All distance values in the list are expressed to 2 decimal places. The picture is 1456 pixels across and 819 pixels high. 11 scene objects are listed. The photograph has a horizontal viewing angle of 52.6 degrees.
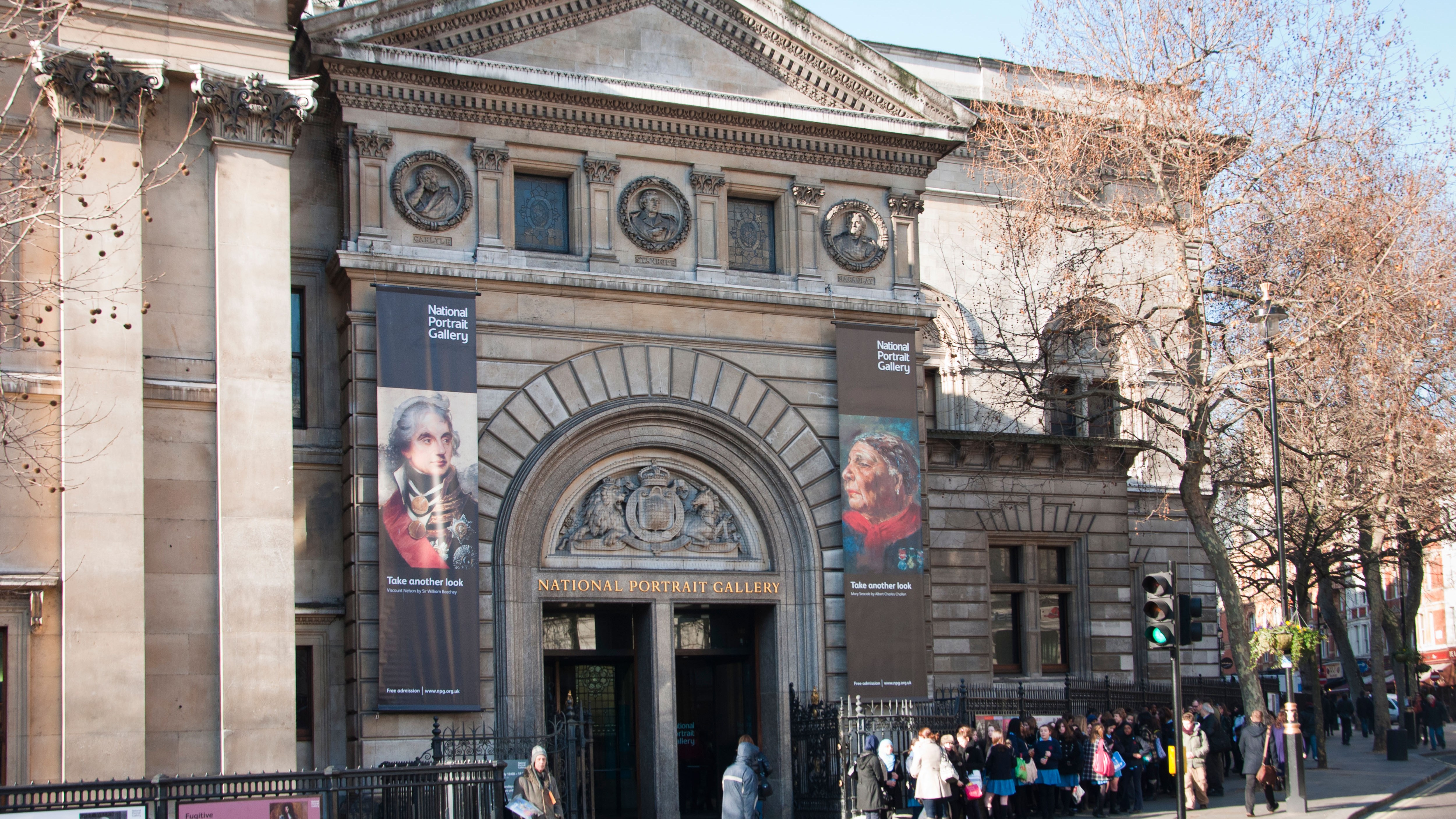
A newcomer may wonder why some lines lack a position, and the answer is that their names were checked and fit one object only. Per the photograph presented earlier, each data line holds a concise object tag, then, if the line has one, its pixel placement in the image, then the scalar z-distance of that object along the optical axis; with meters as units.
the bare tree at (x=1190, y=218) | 29.30
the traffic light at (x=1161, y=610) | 20.09
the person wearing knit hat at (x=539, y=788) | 17.89
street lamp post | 25.20
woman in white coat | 22.75
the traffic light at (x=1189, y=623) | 20.78
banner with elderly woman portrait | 27.36
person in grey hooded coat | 20.67
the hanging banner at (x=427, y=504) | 23.70
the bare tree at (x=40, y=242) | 19.56
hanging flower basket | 26.61
